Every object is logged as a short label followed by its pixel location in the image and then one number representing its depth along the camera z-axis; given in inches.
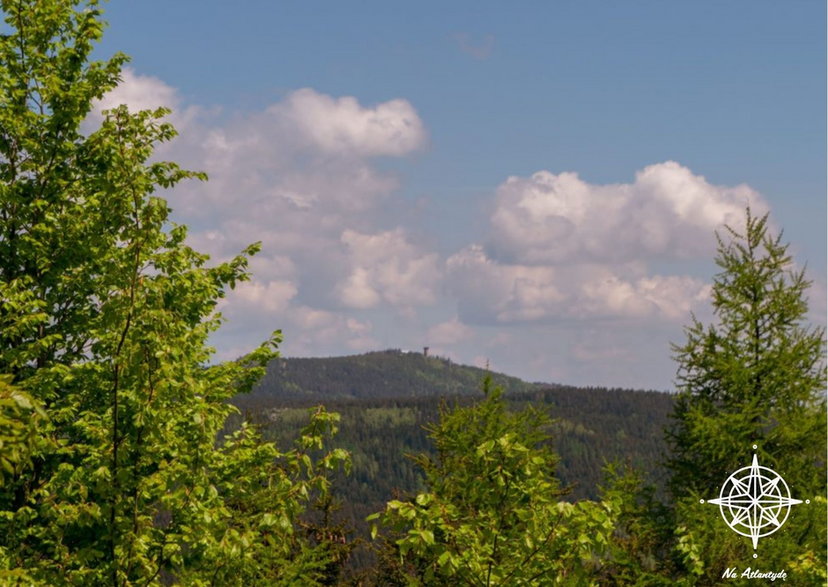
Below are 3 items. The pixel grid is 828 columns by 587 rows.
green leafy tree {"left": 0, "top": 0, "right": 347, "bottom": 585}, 615.5
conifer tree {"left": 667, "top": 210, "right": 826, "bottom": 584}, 1446.9
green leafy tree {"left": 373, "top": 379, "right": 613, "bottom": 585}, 615.5
